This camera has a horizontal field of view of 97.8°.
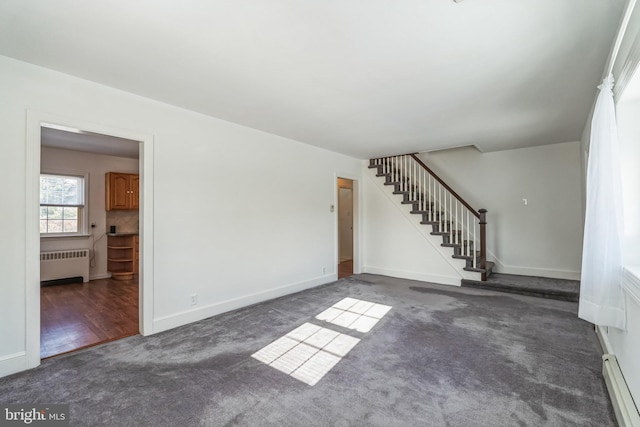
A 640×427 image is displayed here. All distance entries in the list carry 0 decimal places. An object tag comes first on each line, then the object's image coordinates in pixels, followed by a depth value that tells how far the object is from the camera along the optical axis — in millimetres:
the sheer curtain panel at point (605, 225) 1861
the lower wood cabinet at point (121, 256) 5625
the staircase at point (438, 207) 5066
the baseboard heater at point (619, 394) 1591
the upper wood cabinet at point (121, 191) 5684
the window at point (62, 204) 5219
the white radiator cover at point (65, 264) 5031
